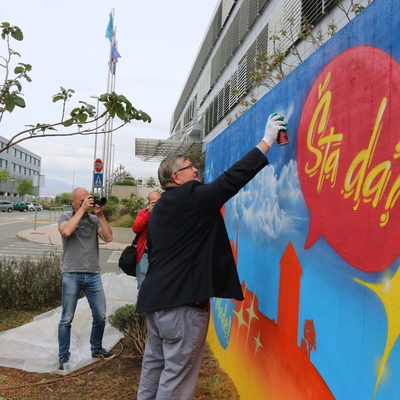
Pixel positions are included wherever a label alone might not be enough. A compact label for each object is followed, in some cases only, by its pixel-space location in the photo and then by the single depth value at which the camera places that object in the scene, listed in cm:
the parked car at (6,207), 5631
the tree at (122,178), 3612
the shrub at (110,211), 2139
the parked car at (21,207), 5994
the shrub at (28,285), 595
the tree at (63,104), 363
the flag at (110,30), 2560
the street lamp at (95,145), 2877
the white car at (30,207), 6329
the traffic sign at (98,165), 1511
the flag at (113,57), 2627
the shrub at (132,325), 431
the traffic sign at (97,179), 1495
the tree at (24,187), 8419
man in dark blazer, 232
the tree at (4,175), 6869
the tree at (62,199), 9369
